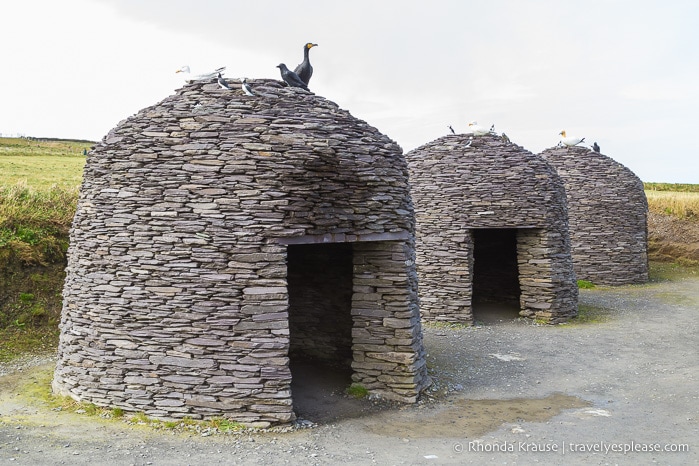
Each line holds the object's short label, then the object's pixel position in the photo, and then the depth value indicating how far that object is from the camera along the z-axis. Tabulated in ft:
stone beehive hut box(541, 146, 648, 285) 71.87
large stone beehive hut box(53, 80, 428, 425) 26.73
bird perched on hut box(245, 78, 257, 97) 29.27
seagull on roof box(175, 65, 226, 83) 30.32
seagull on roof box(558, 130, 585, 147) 74.02
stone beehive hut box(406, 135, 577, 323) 49.98
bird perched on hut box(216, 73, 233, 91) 29.63
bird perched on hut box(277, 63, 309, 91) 31.35
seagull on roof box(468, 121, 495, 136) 52.75
